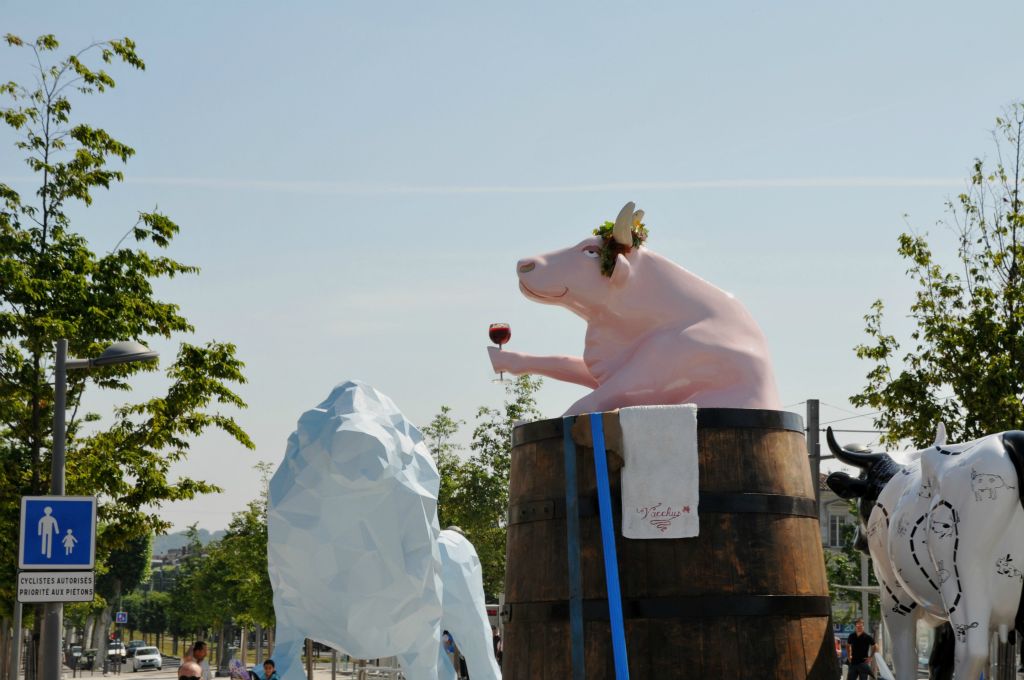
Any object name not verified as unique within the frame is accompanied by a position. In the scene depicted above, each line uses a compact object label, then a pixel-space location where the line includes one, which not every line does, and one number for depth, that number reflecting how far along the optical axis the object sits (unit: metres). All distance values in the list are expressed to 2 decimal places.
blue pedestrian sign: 11.70
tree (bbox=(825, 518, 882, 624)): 58.06
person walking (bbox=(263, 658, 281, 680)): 13.61
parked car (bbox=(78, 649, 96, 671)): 60.02
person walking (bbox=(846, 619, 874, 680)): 15.13
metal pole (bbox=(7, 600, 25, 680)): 23.34
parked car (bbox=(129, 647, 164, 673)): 59.64
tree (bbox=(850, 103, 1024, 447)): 17.02
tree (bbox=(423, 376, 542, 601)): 31.30
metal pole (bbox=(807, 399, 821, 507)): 23.45
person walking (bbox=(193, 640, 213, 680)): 13.77
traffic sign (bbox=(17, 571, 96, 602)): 11.61
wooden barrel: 6.90
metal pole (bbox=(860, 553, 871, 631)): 23.58
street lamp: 12.52
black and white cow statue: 6.71
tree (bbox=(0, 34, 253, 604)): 17.03
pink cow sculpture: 7.84
